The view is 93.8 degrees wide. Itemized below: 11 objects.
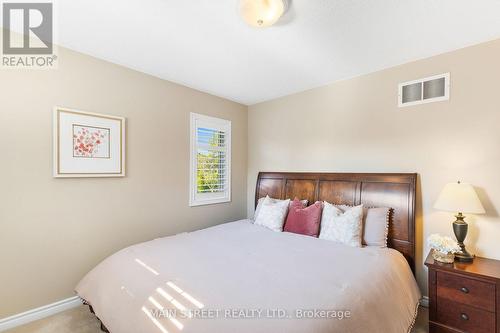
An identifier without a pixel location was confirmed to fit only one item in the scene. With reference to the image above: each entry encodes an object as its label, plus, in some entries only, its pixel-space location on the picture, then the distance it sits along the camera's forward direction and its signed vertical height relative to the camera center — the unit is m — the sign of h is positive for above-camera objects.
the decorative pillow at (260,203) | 3.11 -0.51
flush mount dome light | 1.62 +1.12
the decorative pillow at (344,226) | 2.38 -0.63
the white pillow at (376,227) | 2.38 -0.62
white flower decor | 1.99 -0.66
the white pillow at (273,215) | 2.94 -0.63
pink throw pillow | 2.71 -0.63
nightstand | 1.75 -1.02
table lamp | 1.97 -0.32
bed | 1.25 -0.78
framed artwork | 2.27 +0.21
